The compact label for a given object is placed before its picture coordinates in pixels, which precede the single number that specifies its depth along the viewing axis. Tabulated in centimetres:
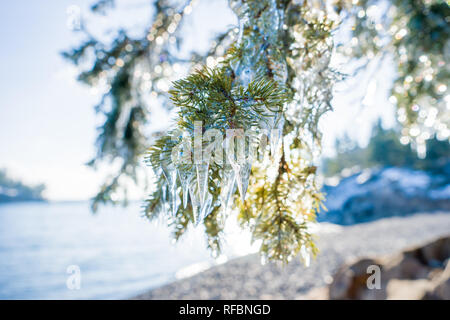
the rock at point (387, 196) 3041
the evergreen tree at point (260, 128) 93
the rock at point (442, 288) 277
